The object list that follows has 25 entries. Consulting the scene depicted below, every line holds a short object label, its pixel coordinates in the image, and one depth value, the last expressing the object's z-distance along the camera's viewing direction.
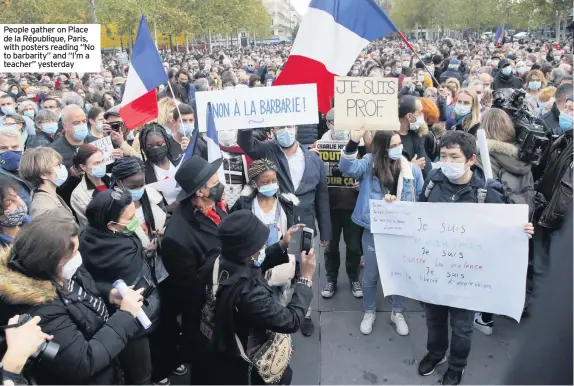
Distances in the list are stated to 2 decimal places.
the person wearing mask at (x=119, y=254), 2.68
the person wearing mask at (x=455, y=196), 3.19
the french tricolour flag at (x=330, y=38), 4.19
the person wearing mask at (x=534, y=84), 7.35
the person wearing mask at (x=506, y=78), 9.73
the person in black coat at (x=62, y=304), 2.01
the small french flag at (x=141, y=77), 4.66
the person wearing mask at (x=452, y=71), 11.12
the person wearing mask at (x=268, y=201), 3.36
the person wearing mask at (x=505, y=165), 3.64
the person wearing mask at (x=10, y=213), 2.81
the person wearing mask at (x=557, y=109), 5.02
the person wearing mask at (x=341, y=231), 4.41
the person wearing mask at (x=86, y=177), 3.62
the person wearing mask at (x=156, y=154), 4.25
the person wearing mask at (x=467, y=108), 5.33
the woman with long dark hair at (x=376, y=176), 3.70
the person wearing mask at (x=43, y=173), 3.43
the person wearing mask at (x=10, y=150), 4.10
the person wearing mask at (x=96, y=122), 5.55
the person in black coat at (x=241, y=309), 2.24
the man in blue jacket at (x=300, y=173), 3.92
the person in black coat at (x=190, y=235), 2.92
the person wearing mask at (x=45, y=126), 5.61
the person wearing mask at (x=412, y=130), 4.36
